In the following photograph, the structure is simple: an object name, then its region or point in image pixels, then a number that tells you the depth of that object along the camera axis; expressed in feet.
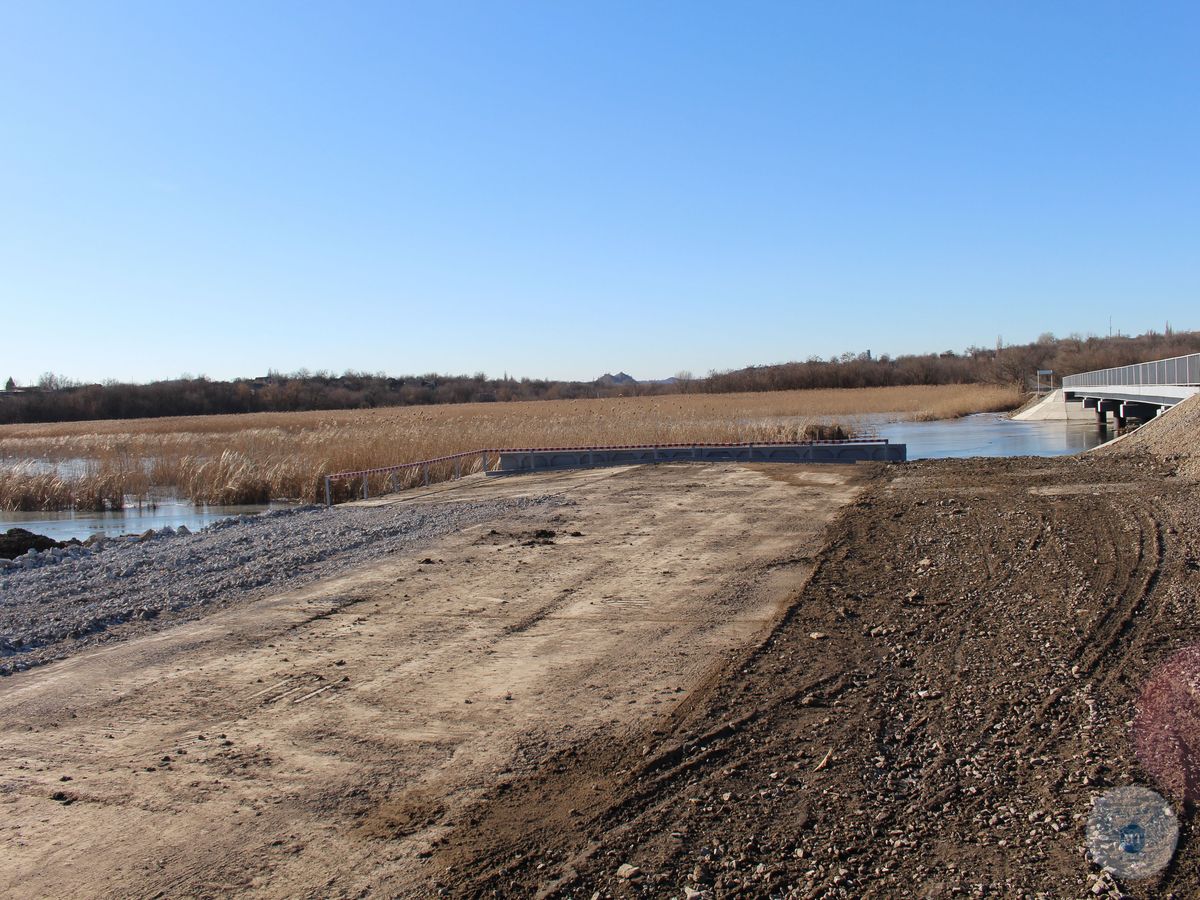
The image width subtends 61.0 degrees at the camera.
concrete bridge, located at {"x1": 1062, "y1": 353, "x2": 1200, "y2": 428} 103.45
